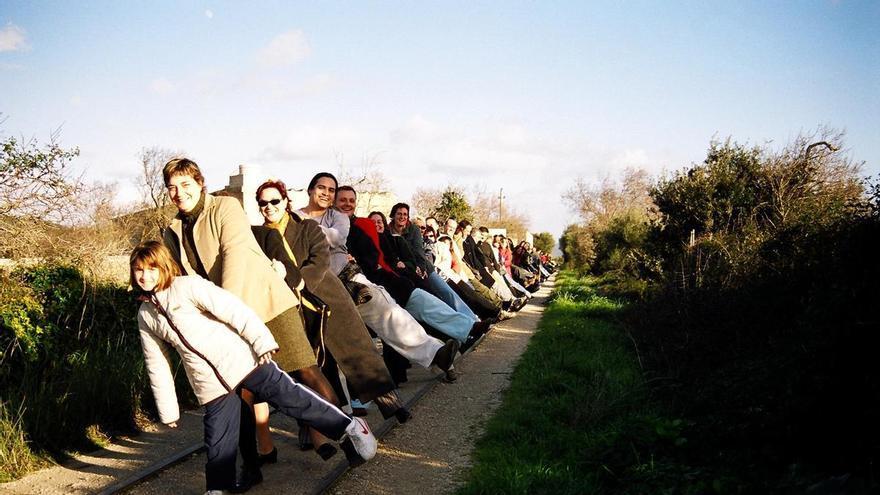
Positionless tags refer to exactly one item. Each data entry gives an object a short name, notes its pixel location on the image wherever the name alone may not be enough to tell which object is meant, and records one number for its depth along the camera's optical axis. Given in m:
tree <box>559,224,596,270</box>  38.11
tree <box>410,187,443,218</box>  57.92
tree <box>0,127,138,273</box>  8.09
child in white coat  4.11
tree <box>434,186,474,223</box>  43.59
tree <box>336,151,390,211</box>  31.23
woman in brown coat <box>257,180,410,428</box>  5.48
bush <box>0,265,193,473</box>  5.76
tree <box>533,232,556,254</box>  73.31
